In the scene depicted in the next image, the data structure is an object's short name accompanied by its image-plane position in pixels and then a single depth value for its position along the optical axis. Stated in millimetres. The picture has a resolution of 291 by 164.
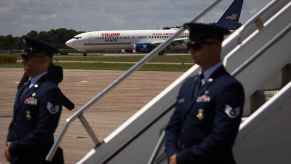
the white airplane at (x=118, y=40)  90125
